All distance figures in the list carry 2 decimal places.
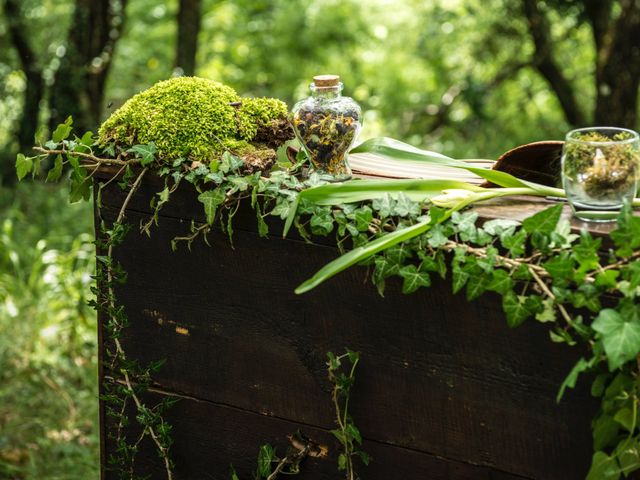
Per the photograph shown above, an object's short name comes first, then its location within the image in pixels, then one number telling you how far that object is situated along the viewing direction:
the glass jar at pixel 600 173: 1.47
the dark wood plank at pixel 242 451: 1.62
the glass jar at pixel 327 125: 1.63
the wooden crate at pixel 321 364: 1.53
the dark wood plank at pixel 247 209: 1.49
